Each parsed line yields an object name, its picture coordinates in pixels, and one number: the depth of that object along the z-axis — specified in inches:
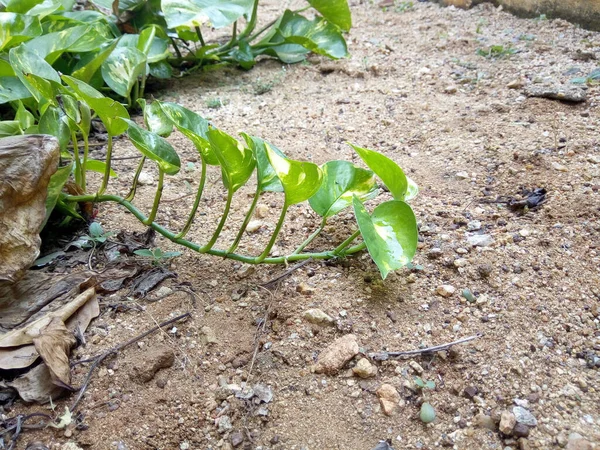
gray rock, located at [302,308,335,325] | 13.5
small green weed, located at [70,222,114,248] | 16.0
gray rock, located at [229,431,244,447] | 11.1
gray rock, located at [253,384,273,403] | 11.9
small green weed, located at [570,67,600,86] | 23.7
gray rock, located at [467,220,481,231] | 16.5
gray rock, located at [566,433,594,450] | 10.4
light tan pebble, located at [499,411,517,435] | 10.9
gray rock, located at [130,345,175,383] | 12.2
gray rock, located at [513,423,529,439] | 10.8
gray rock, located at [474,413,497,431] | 11.1
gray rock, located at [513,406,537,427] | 11.0
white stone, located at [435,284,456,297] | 14.2
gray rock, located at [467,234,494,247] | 15.7
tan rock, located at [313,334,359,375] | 12.4
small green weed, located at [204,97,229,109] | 26.1
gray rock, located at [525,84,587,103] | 22.5
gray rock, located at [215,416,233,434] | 11.3
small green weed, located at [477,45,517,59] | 28.7
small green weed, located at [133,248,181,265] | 15.4
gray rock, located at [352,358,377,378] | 12.2
